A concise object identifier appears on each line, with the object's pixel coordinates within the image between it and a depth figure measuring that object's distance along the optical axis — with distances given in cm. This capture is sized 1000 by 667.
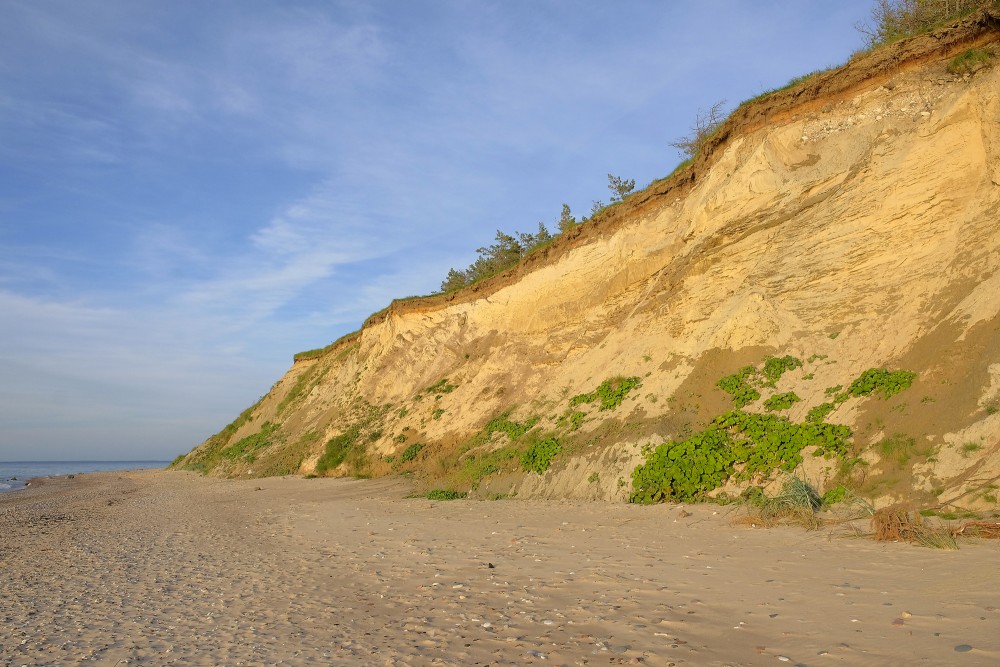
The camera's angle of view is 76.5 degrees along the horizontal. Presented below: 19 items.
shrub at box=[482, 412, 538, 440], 1742
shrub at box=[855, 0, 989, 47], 1487
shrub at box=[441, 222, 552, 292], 3322
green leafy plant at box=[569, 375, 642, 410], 1574
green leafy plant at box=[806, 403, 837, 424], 1146
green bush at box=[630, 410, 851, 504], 1105
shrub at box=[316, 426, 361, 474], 2396
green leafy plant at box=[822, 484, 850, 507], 946
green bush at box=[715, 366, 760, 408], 1307
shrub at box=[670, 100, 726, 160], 2059
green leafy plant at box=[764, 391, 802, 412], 1237
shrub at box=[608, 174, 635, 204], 3081
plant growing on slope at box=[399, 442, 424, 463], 2091
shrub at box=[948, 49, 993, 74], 1341
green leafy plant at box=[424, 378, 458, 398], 2333
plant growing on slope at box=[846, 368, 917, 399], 1088
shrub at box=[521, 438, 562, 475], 1491
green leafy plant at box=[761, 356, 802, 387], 1316
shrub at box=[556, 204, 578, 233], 2879
